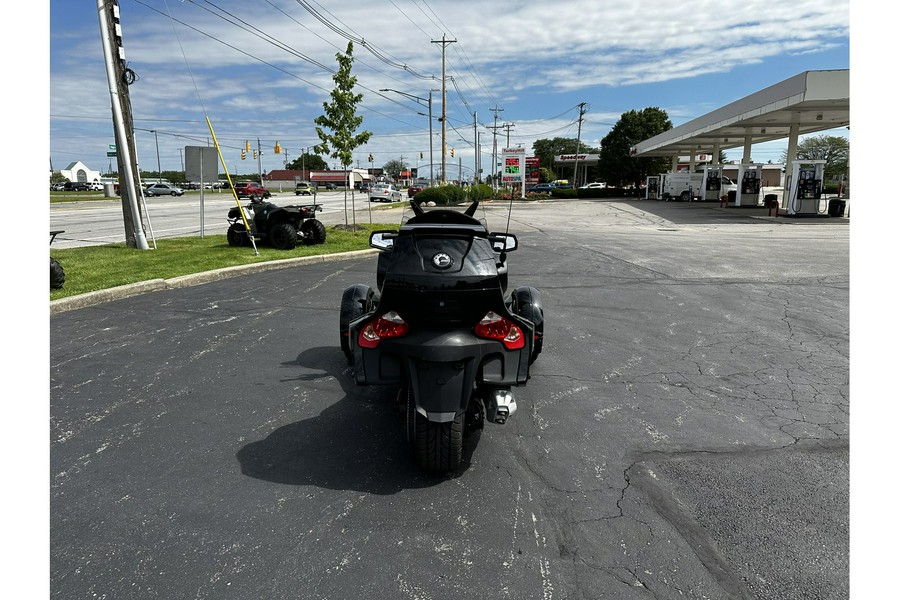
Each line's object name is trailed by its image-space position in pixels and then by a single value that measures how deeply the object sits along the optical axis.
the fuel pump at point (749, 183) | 37.41
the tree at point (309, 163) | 134.12
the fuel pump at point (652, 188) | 53.03
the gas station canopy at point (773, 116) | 23.41
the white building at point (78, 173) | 127.45
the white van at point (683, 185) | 47.03
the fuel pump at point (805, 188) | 29.50
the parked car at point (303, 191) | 69.51
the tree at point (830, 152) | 89.53
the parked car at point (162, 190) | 62.91
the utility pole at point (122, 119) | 12.77
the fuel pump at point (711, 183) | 45.56
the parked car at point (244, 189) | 45.09
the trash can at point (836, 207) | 29.17
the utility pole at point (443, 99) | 46.83
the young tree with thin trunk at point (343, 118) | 19.11
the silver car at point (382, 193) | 53.38
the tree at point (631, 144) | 62.00
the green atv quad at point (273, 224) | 13.88
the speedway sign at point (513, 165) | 49.03
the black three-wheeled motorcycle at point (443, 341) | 3.28
